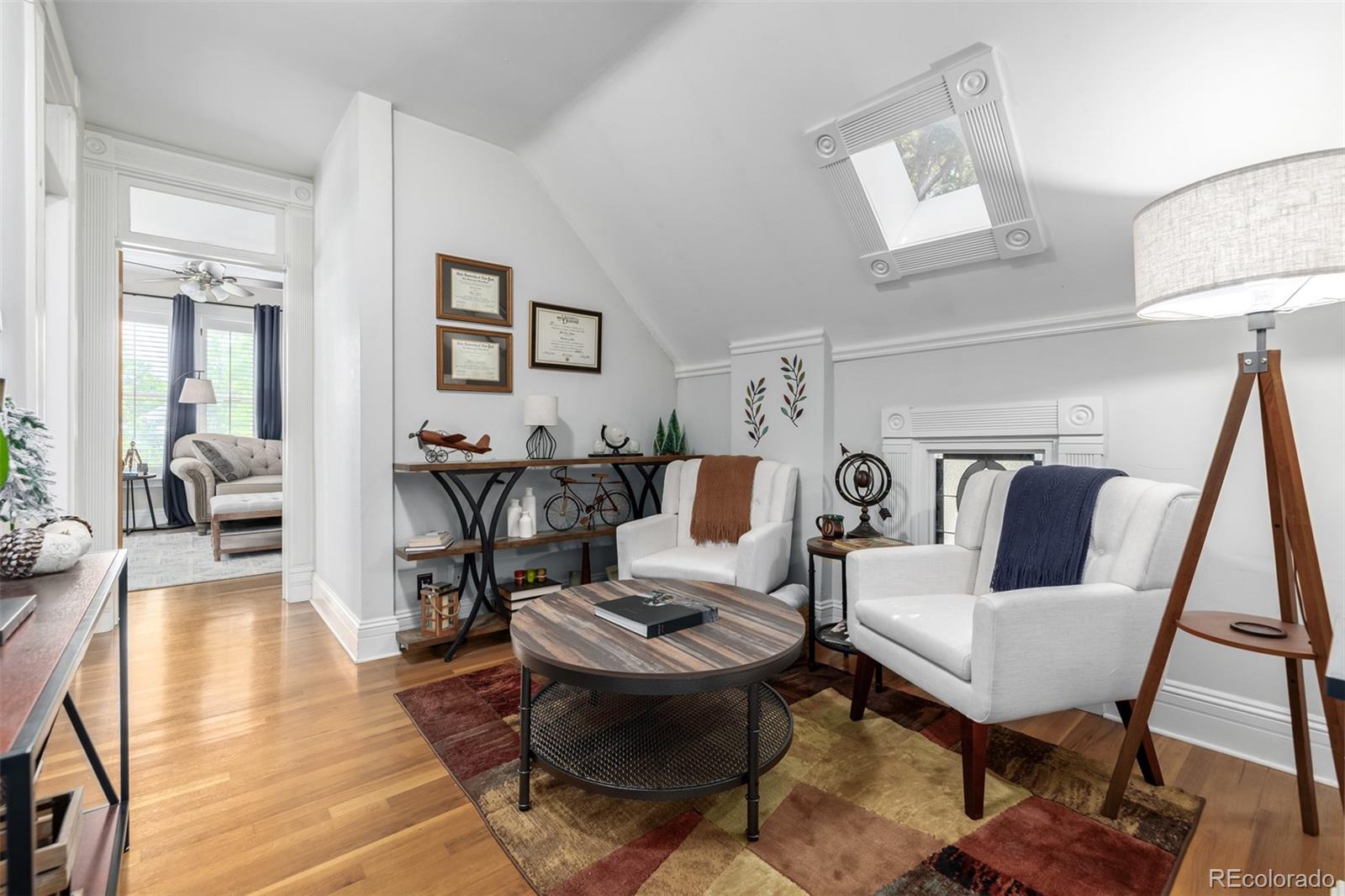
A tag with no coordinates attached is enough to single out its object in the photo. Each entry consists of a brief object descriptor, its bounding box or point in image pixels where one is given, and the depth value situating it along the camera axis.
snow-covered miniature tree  1.16
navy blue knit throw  1.91
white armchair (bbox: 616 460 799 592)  2.72
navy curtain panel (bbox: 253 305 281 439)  6.93
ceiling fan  5.35
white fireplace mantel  2.31
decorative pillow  5.74
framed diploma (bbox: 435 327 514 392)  3.10
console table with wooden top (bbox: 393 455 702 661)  2.81
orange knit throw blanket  3.18
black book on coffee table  1.74
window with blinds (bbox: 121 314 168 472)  6.50
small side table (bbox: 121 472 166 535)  6.15
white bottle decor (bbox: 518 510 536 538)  3.11
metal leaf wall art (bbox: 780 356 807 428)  3.29
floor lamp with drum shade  1.26
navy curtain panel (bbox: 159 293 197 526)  6.54
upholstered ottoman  4.92
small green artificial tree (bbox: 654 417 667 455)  3.93
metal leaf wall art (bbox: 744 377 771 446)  3.49
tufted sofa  5.66
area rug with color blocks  1.37
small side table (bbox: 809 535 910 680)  2.52
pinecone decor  1.16
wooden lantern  2.79
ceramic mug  2.75
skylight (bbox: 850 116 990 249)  2.34
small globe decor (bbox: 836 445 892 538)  2.79
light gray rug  4.27
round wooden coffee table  1.48
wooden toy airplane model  2.83
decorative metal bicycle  3.43
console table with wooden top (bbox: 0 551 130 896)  0.56
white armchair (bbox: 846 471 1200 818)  1.58
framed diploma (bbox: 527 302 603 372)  3.45
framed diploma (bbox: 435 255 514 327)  3.09
